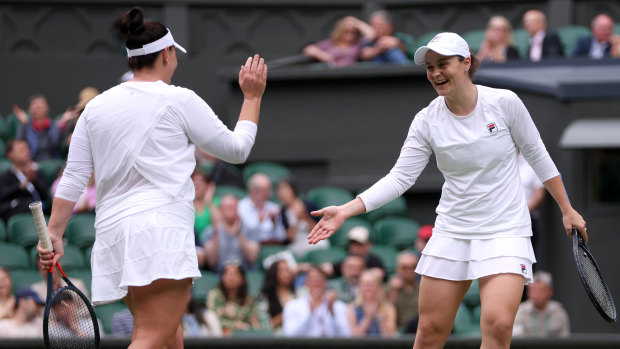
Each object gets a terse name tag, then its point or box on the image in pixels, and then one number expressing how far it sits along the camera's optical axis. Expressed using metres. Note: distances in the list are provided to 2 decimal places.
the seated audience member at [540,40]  20.80
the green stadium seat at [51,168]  19.59
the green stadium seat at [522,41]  21.68
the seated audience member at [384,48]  21.48
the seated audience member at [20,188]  18.58
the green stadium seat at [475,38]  22.41
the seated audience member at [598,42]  20.47
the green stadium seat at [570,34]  21.89
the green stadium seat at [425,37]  22.49
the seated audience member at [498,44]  20.98
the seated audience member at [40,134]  20.73
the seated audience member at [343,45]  21.23
